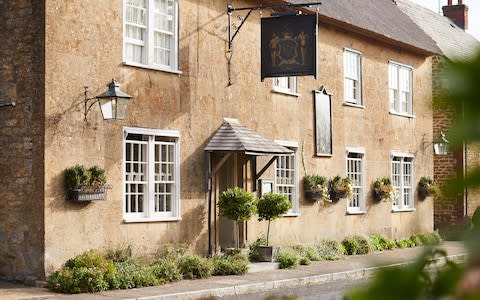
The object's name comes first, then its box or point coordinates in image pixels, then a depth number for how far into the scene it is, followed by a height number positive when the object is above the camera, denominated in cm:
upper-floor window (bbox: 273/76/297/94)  2083 +265
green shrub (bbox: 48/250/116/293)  1362 -132
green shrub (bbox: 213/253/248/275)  1647 -141
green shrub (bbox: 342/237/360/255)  2203 -135
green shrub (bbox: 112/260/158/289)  1413 -138
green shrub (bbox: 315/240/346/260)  2042 -138
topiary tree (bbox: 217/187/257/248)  1709 -24
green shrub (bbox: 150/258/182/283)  1498 -136
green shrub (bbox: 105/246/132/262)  1530 -109
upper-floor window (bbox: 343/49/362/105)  2330 +315
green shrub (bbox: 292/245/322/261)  1960 -135
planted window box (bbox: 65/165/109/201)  1470 +18
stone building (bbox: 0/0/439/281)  1468 +140
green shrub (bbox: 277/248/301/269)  1805 -140
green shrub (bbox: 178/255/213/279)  1567 -135
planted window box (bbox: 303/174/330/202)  2111 +14
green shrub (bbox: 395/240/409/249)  2444 -145
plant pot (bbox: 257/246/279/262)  1816 -127
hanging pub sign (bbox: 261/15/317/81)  1816 +315
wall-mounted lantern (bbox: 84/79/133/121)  1495 +158
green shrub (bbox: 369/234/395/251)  2327 -136
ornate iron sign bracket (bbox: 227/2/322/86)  1860 +364
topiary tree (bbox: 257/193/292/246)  1811 -28
